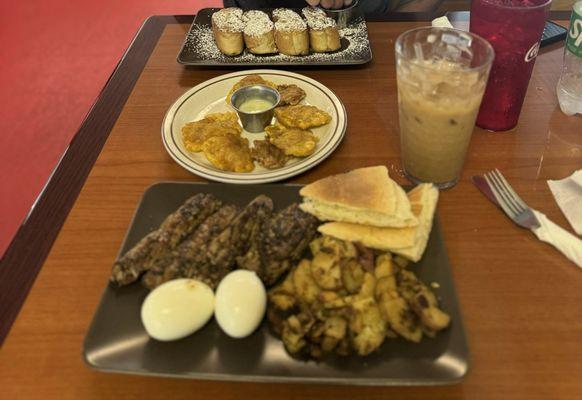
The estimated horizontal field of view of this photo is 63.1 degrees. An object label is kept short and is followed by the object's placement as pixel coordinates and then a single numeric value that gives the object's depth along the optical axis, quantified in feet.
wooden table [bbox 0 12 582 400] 2.74
